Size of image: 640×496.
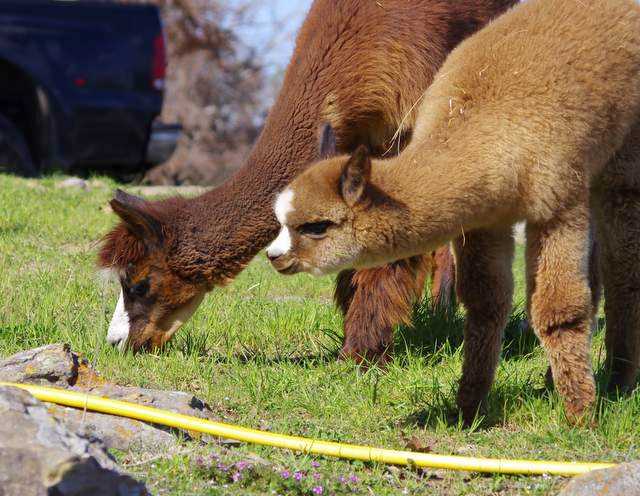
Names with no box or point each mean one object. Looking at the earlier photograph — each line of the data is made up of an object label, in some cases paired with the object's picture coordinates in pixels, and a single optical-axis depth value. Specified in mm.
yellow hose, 8101
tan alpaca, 8293
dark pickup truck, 21362
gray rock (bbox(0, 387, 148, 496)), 6070
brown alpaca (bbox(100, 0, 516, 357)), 11263
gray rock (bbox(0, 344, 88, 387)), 9000
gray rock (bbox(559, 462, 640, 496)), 7132
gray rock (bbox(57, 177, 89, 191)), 19466
